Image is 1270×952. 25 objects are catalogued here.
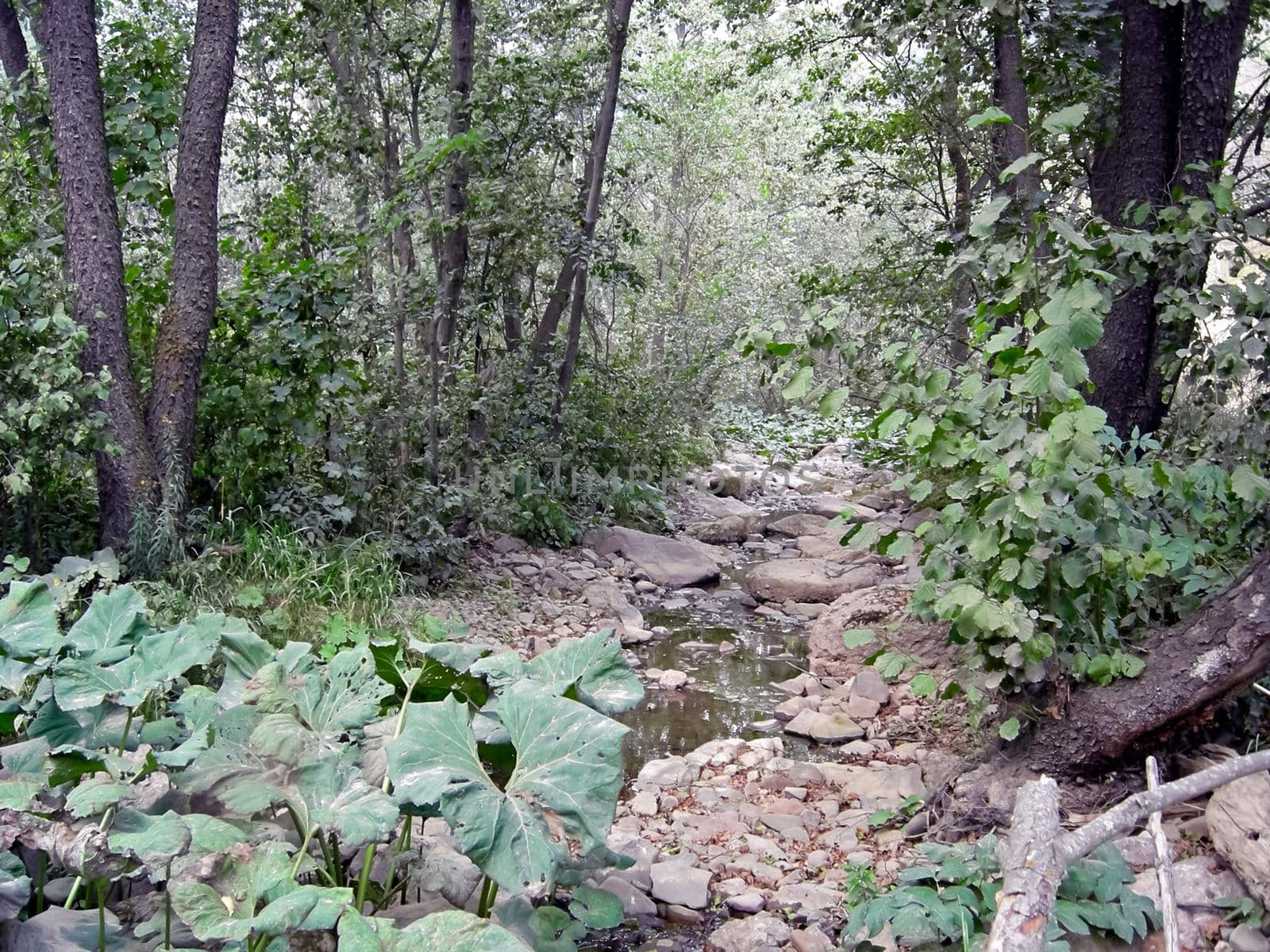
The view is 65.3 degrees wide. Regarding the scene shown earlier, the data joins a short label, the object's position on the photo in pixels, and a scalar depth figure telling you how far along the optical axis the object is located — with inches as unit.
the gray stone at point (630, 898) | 125.0
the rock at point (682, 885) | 127.2
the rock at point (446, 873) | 103.8
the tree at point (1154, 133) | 177.5
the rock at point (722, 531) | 378.6
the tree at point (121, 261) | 198.7
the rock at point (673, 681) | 223.6
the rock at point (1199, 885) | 103.0
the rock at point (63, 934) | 78.9
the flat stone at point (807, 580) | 294.5
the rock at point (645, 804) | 158.1
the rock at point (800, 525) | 390.3
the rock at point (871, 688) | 198.7
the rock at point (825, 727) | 187.0
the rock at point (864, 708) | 193.9
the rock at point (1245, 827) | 99.7
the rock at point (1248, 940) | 95.6
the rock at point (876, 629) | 203.2
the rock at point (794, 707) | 203.5
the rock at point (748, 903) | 126.1
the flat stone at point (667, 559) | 313.7
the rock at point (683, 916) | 124.6
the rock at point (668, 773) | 170.4
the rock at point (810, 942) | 112.8
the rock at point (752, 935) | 116.2
